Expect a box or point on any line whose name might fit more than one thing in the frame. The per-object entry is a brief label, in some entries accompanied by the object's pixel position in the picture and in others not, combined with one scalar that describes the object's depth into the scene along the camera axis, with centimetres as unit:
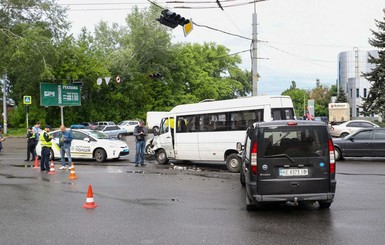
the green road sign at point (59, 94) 3981
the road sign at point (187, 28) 1586
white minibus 1430
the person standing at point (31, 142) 1852
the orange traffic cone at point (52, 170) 1466
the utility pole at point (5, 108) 4229
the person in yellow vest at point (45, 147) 1465
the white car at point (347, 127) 2884
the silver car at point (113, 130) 3679
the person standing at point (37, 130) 1883
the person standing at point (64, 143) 1569
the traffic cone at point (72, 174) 1343
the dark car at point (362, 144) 1725
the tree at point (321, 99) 10738
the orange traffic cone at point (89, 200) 875
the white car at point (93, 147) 1861
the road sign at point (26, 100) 3694
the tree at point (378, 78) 4356
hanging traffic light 1431
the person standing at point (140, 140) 1669
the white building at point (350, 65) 10614
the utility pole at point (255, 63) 2336
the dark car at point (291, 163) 768
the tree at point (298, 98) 13575
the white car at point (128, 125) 4469
